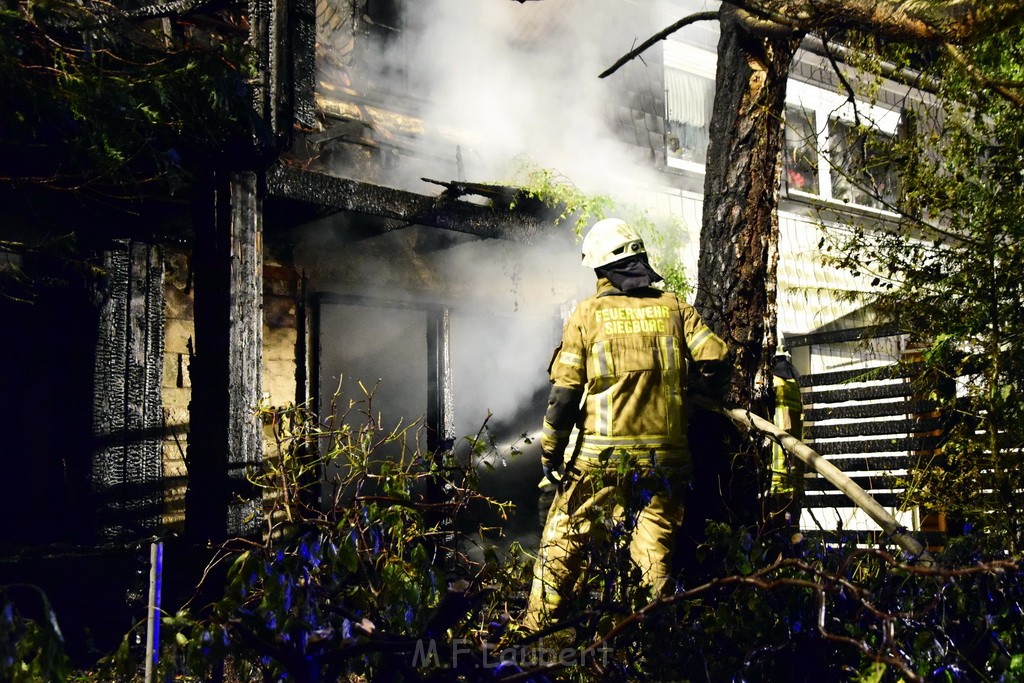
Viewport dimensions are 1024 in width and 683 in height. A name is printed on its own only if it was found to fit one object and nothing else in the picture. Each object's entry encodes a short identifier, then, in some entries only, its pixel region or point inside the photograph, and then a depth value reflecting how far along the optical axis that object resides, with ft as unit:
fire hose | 10.02
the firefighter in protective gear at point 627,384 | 15.11
